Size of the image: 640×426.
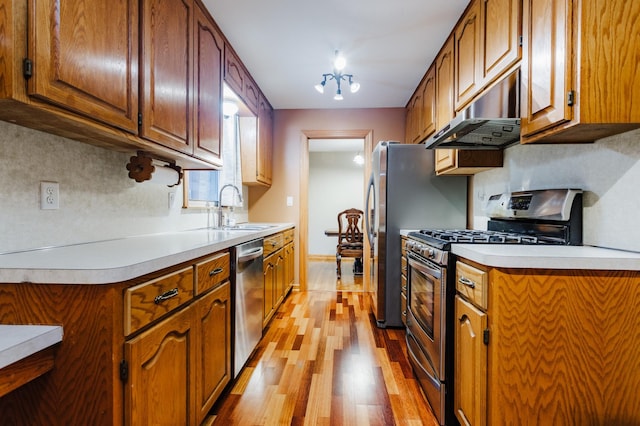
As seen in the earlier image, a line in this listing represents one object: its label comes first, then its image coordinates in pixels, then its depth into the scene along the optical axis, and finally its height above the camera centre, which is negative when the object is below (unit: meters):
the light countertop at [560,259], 1.08 -0.16
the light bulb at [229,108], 2.89 +0.97
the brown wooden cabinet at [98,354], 0.86 -0.41
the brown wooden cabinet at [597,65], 1.09 +0.52
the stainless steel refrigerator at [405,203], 2.72 +0.08
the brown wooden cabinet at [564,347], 1.08 -0.47
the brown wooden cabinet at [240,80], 2.43 +1.15
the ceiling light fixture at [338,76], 2.52 +1.22
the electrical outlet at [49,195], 1.25 +0.06
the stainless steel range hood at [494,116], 1.50 +0.48
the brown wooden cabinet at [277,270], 2.52 -0.55
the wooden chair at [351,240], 4.41 -0.42
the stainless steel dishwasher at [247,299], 1.82 -0.56
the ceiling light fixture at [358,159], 5.86 +1.00
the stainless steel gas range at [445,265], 1.48 -0.28
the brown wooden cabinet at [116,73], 0.89 +0.52
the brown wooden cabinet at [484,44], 1.52 +0.94
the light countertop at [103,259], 0.85 -0.15
